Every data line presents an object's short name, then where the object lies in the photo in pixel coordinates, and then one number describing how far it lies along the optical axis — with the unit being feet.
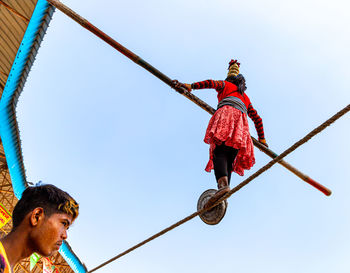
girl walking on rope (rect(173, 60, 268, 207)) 11.32
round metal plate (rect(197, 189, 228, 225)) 11.41
